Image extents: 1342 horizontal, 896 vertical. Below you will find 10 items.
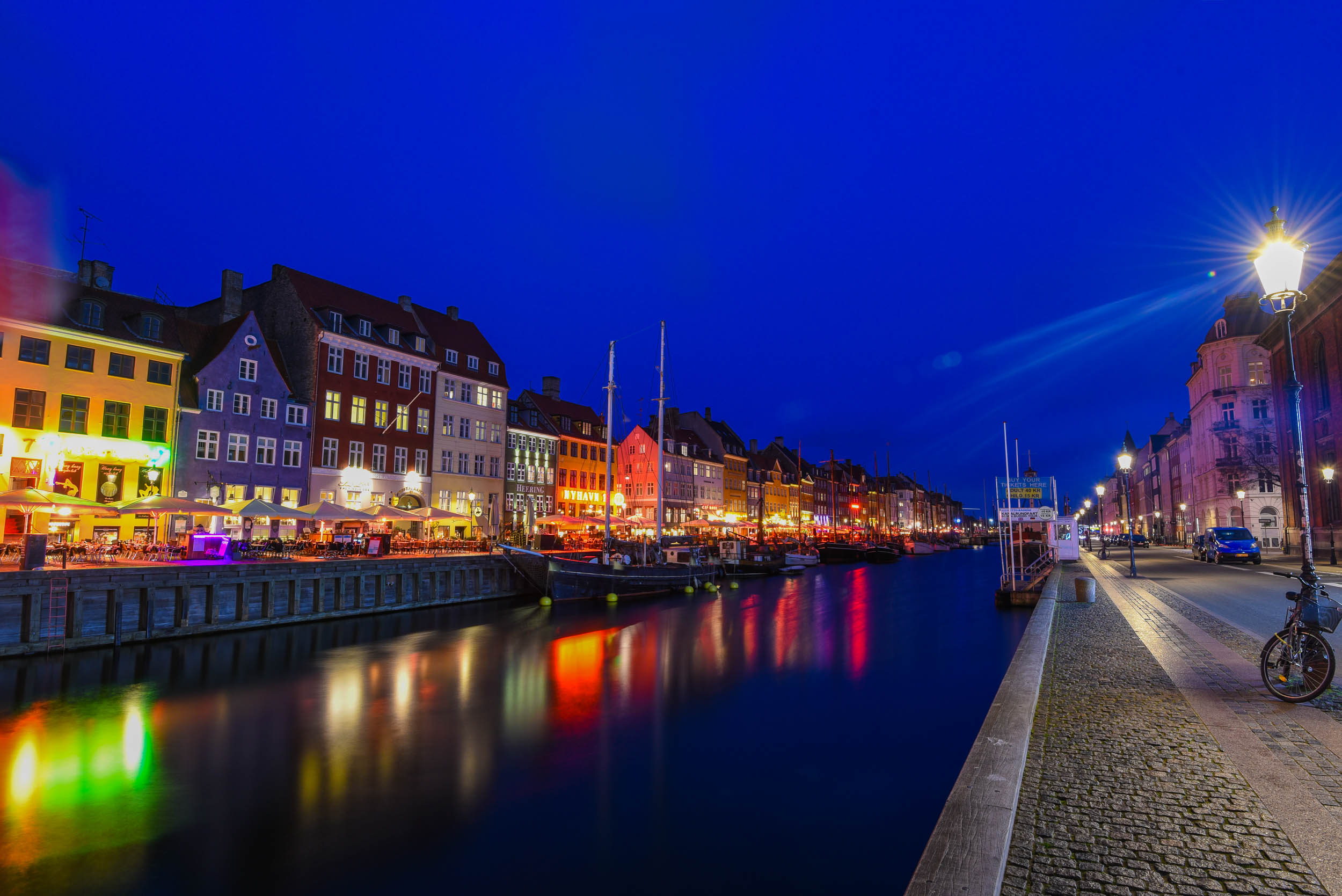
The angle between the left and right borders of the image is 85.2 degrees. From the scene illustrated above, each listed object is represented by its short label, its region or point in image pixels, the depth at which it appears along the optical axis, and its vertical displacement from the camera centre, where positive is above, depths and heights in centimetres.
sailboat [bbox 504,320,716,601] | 3791 -304
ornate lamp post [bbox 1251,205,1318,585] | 977 +340
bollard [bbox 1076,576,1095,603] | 2361 -217
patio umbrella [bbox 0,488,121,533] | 2211 +32
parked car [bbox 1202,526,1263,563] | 4294 -125
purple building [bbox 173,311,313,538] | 3788 +487
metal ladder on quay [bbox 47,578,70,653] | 2017 -281
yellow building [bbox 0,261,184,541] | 3144 +549
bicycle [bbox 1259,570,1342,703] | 915 -161
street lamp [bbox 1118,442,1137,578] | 2934 +257
